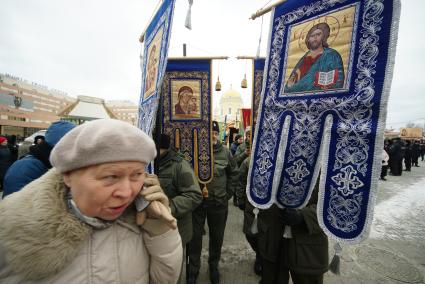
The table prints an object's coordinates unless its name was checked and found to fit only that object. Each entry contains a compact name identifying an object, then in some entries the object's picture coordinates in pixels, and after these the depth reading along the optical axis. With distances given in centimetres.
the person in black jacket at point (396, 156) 1281
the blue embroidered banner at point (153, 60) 192
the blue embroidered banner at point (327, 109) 134
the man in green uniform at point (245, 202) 318
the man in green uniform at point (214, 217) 316
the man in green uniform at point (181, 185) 244
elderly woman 94
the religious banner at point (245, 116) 726
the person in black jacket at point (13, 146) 881
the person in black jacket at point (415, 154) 1775
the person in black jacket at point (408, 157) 1526
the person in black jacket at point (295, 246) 185
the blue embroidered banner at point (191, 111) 329
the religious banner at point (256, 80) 315
